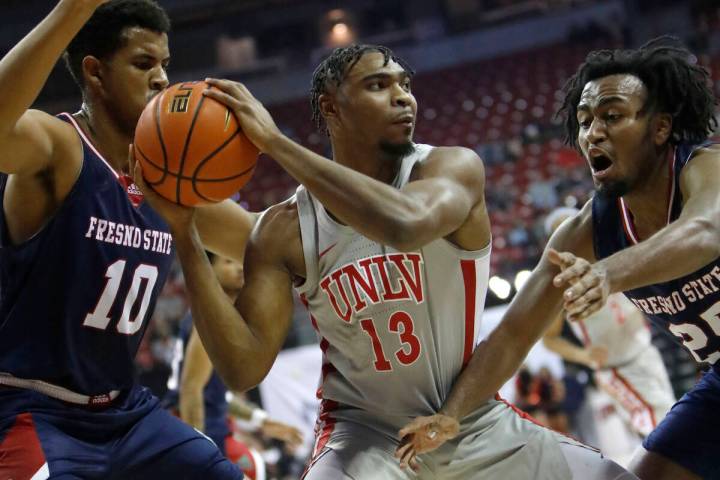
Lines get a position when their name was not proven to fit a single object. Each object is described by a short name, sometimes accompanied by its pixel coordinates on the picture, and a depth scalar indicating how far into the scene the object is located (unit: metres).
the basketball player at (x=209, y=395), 5.20
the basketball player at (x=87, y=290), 2.90
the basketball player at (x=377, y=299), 2.85
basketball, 2.76
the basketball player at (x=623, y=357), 6.66
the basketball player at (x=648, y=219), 3.00
